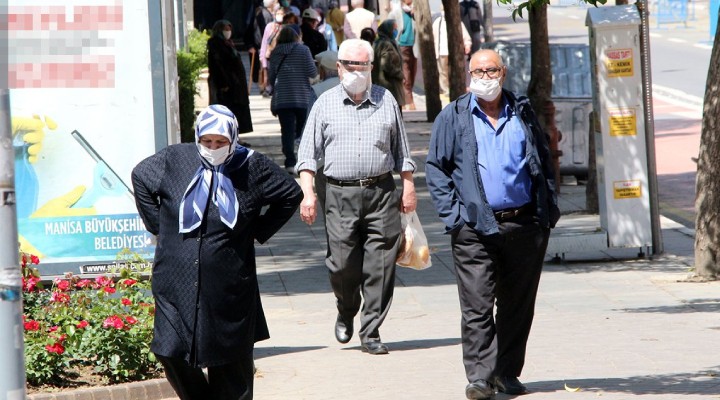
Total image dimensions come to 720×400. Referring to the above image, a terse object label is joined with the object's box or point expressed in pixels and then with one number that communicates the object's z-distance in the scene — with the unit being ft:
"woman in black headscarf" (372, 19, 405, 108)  124.98
